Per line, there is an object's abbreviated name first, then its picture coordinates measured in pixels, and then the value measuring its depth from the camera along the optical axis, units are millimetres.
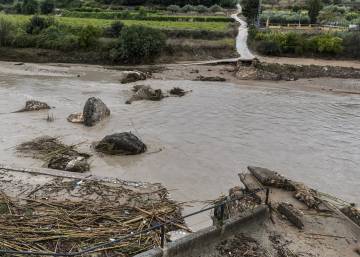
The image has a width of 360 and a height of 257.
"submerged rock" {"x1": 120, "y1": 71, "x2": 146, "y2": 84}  36569
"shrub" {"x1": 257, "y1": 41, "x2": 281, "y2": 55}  46938
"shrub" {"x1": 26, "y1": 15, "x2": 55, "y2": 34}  51344
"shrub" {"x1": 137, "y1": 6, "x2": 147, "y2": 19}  62462
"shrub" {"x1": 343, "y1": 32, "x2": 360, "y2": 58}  47531
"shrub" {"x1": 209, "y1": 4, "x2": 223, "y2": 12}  74000
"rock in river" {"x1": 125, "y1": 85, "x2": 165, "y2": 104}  29891
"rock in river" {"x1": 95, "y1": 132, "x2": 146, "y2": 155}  18766
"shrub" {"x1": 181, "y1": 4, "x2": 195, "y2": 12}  72500
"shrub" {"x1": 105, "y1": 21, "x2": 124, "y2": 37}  50406
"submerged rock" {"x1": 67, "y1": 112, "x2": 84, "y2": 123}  23938
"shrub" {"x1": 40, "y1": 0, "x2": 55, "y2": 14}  71712
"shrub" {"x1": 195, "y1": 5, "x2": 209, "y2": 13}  72188
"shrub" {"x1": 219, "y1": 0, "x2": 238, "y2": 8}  81694
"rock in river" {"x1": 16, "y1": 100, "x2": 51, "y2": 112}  25891
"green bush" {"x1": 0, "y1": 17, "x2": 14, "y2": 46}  49578
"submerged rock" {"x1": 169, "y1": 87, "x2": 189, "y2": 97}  32231
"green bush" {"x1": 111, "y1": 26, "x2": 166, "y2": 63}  44747
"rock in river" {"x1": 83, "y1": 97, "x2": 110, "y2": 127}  23438
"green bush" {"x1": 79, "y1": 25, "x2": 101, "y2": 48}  47750
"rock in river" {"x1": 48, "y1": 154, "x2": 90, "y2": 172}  16375
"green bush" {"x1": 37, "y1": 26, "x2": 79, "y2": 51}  48062
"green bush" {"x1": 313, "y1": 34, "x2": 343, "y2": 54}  47062
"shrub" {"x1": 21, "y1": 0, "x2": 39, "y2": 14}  68938
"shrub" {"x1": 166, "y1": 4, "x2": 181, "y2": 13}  72438
